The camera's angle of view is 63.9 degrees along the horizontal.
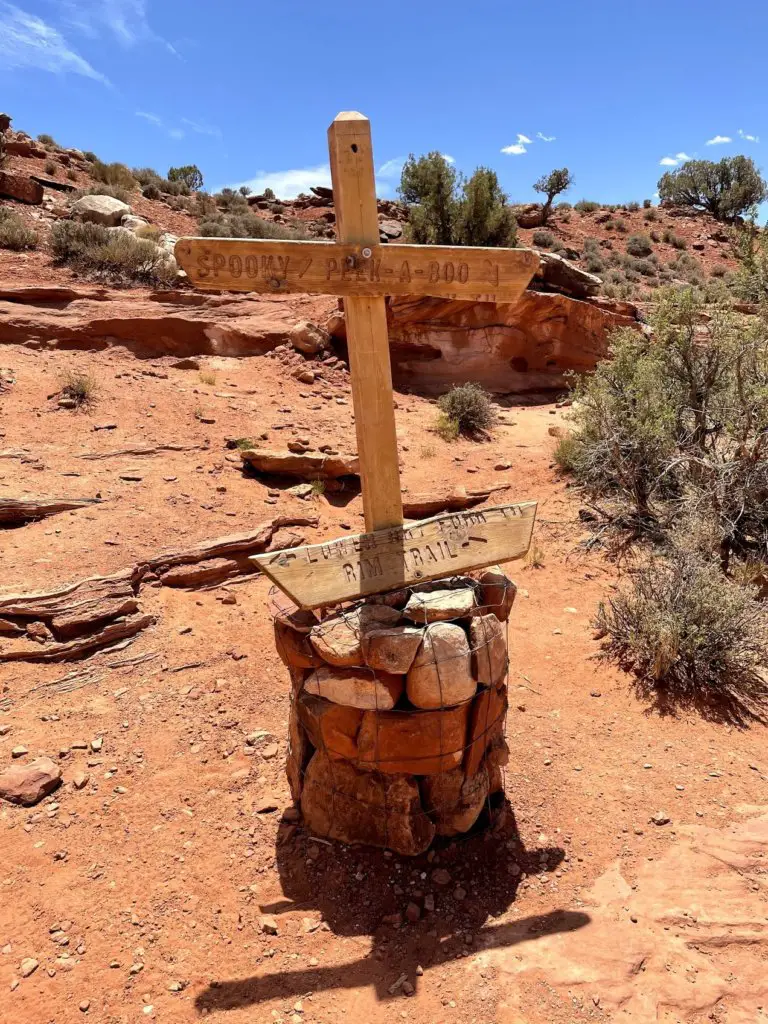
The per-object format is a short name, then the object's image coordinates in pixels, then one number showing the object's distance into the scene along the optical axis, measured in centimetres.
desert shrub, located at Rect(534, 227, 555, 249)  2352
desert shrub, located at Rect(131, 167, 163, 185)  2062
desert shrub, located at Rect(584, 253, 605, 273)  2207
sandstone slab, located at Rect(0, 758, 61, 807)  318
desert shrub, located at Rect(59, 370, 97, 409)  806
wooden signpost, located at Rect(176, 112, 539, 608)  263
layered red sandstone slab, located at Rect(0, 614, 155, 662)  430
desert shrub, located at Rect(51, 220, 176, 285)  1136
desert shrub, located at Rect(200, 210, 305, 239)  1666
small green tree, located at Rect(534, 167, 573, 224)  2981
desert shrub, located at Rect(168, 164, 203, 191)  2806
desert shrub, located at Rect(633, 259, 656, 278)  2261
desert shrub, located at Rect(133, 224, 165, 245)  1305
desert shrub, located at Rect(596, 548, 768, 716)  435
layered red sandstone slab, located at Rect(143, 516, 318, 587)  545
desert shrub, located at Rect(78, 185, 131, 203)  1582
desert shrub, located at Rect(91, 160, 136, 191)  1866
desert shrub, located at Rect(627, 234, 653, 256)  2509
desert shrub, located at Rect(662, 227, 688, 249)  2655
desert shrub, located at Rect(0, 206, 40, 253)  1146
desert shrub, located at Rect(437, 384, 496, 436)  1080
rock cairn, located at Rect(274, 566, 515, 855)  267
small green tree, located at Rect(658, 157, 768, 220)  3142
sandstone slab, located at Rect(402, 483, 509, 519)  743
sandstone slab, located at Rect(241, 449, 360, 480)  765
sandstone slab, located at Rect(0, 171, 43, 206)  1367
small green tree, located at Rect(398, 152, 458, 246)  1545
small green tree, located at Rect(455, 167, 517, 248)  1529
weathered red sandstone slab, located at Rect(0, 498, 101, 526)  559
